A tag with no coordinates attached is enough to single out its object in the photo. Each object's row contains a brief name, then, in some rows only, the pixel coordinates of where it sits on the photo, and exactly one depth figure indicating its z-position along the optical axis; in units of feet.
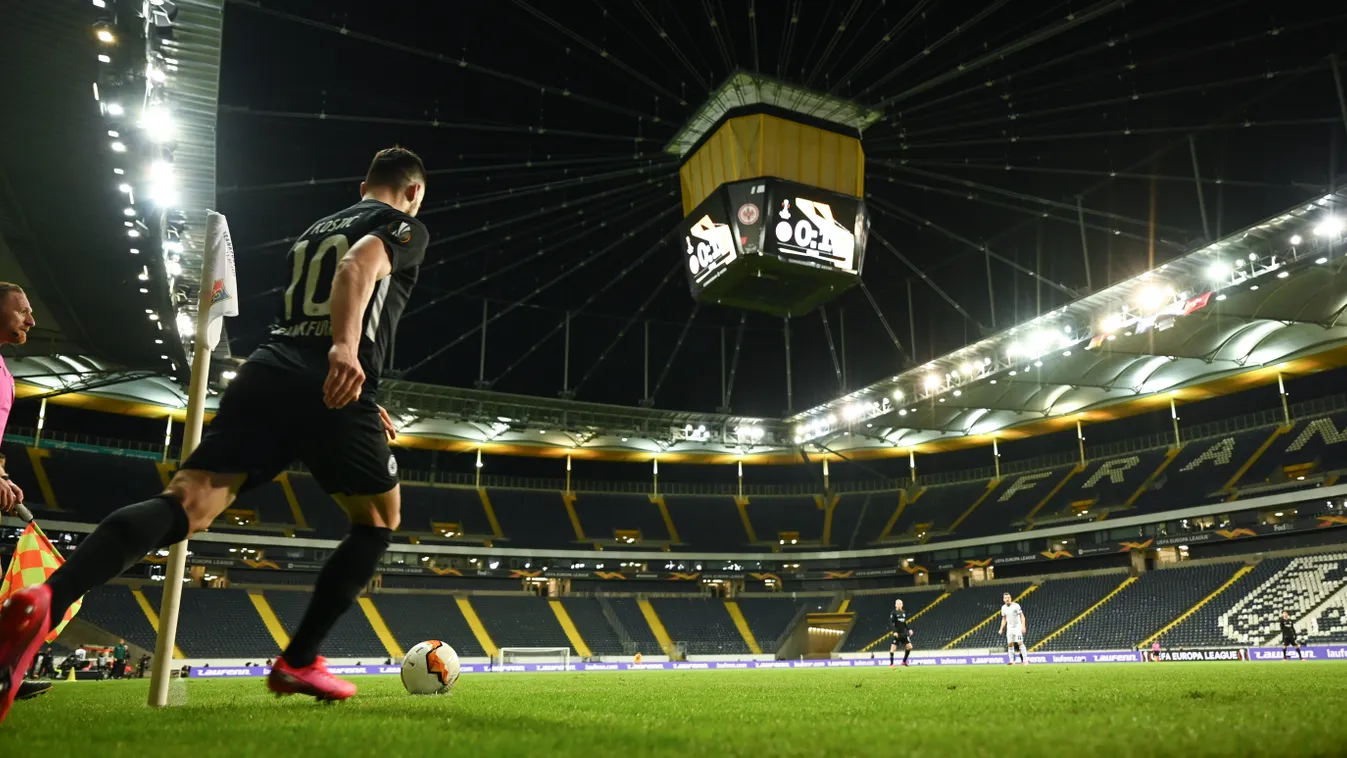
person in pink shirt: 14.43
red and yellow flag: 18.89
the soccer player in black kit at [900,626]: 74.23
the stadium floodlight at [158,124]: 44.65
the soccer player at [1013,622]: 67.97
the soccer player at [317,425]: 9.98
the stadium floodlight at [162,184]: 48.57
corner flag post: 13.97
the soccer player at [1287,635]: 81.97
